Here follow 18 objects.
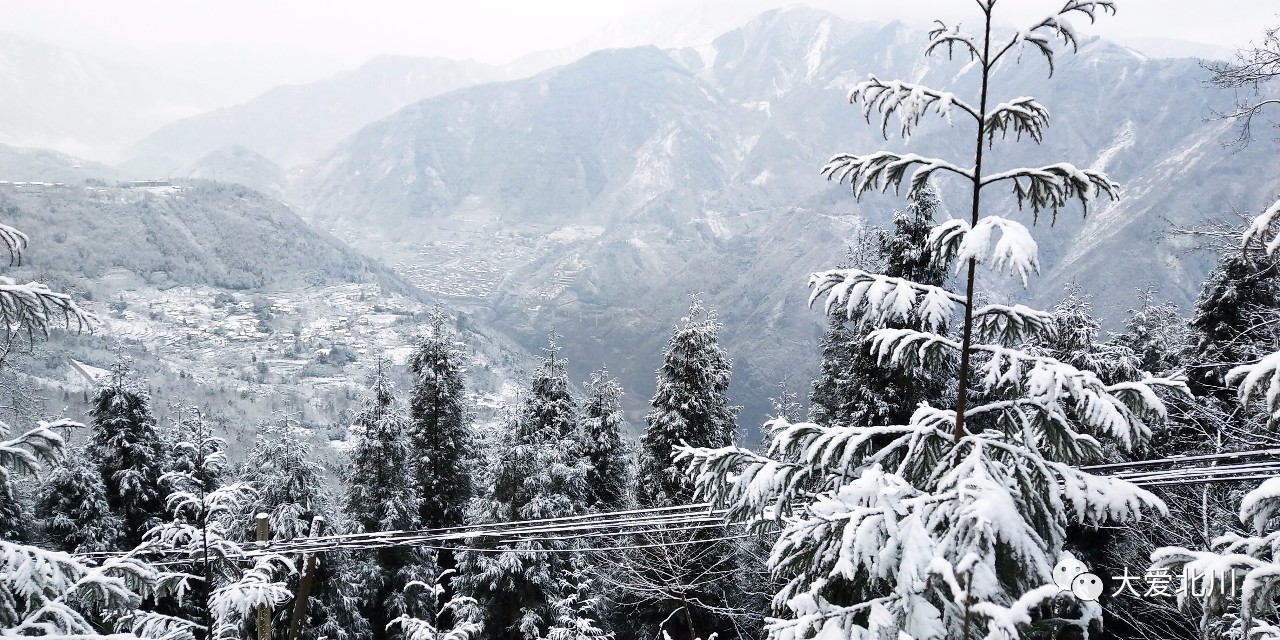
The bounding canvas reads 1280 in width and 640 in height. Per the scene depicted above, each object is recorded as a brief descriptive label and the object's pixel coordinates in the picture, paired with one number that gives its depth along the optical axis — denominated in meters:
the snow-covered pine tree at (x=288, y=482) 17.19
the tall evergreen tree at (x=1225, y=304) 15.33
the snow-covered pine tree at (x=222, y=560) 5.89
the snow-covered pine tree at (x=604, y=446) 21.88
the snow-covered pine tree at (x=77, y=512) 19.11
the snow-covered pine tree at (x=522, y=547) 17.72
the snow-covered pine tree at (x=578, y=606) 14.25
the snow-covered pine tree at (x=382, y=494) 19.77
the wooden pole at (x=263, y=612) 6.63
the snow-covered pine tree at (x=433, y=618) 8.80
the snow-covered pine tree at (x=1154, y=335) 19.85
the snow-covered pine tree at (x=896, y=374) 14.49
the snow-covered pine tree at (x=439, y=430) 21.23
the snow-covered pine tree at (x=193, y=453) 17.75
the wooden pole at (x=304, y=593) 6.66
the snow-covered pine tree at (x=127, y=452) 20.61
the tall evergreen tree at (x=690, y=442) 17.73
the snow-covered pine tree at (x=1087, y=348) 16.05
